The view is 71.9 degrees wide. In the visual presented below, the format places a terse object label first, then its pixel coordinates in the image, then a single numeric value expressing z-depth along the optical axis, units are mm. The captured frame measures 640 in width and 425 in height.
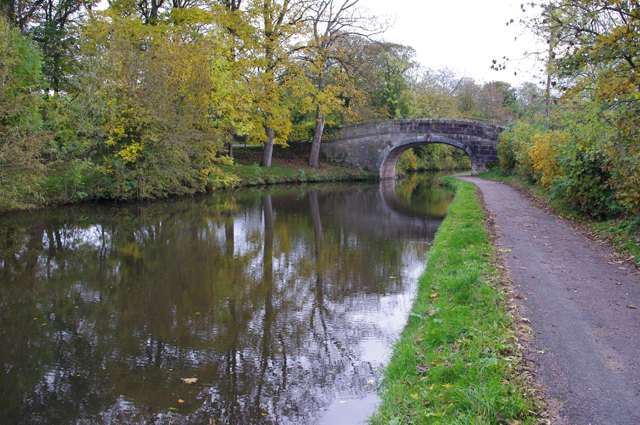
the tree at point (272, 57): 20922
